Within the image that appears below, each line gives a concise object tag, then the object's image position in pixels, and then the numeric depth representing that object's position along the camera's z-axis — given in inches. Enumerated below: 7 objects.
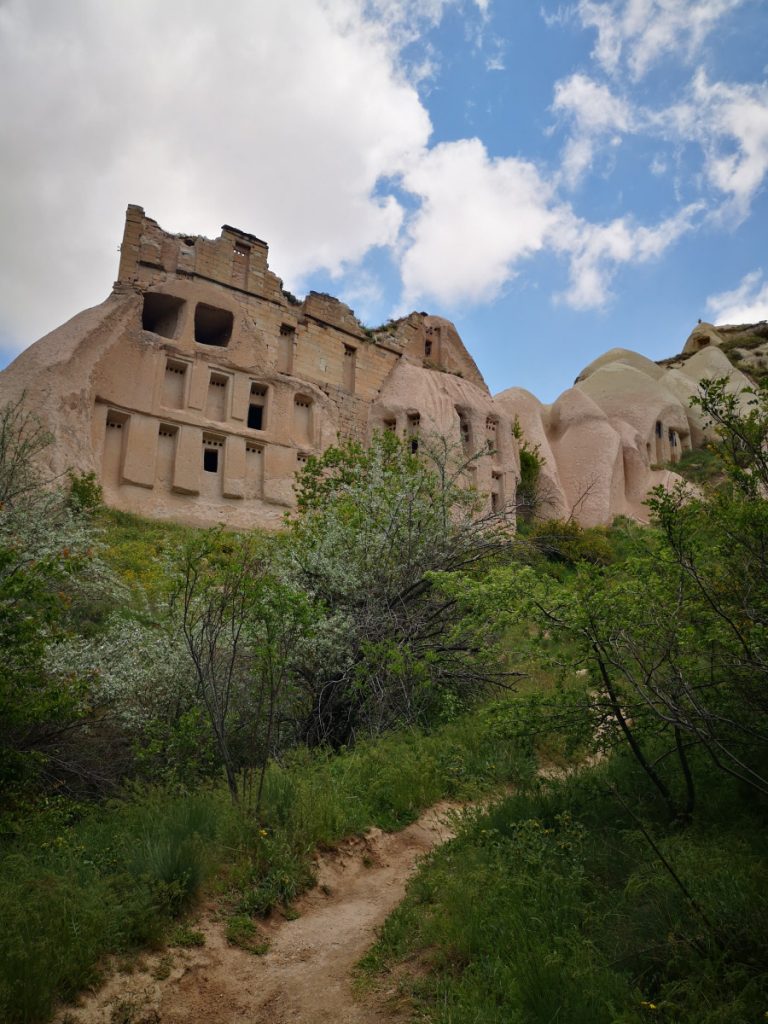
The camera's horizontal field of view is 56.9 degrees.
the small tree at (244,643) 250.5
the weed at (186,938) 171.0
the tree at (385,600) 329.7
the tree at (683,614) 175.8
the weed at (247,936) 178.1
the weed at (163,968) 159.3
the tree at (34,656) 231.5
